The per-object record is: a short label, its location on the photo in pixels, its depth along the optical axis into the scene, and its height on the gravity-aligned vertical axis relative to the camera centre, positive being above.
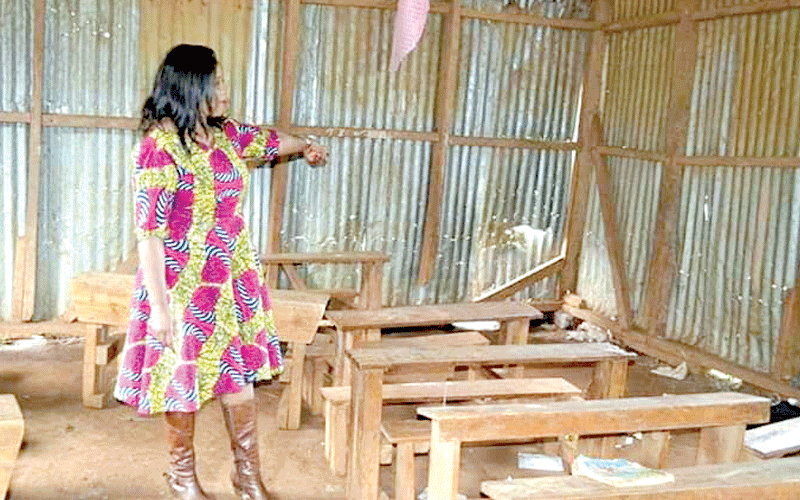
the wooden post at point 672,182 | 6.74 +0.00
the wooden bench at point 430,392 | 4.20 -1.07
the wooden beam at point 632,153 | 7.03 +0.22
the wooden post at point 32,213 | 6.46 -0.51
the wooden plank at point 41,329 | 6.65 -1.38
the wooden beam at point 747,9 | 5.87 +1.23
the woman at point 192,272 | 3.29 -0.45
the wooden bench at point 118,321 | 4.68 -0.91
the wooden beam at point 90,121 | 6.57 +0.19
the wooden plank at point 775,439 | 3.58 -1.04
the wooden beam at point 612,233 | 7.37 -0.46
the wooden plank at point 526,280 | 7.95 -0.95
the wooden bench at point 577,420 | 2.96 -0.84
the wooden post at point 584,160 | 7.89 +0.15
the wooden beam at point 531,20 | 7.42 +1.32
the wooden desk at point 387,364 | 3.78 -0.87
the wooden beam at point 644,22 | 6.90 +1.29
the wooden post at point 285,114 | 6.95 +0.36
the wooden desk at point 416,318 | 4.81 -0.84
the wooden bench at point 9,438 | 2.50 -0.83
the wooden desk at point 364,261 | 5.86 -0.66
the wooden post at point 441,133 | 7.36 +0.30
